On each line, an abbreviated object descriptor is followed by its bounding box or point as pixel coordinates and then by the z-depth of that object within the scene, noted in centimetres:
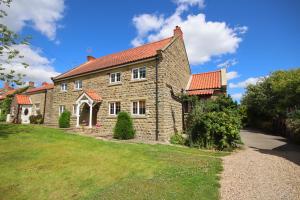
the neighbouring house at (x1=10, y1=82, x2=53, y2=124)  1983
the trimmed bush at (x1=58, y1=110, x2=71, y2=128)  1499
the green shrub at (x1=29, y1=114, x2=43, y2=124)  1949
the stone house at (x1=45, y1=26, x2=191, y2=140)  1125
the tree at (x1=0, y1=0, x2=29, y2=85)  1028
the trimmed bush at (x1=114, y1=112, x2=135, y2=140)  1098
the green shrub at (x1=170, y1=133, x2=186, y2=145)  1102
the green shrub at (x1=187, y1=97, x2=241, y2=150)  927
